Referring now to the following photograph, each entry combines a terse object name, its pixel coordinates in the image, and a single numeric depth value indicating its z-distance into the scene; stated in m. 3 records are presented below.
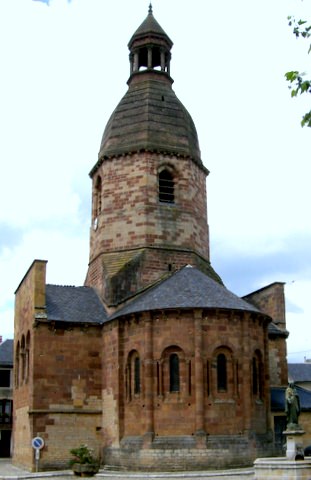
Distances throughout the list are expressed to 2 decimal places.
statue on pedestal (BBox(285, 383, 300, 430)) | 23.78
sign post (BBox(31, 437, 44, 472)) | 26.80
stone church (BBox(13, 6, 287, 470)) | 25.91
